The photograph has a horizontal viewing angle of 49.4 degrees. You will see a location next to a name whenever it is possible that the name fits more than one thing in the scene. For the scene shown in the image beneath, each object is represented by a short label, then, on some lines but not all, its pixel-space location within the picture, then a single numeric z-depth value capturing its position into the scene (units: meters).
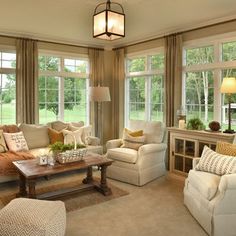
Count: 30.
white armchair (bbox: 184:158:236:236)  2.60
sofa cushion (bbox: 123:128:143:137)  4.86
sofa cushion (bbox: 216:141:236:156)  3.18
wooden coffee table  3.24
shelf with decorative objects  3.96
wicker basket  3.62
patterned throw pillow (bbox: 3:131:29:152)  4.55
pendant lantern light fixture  2.83
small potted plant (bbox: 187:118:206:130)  4.37
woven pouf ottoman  2.12
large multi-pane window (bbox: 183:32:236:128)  4.40
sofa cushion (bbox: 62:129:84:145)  4.96
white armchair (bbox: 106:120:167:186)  4.30
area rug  3.53
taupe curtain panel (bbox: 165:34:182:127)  4.98
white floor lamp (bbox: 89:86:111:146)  5.38
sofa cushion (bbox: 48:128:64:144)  5.05
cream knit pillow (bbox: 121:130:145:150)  4.66
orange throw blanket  3.95
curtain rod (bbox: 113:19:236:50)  4.35
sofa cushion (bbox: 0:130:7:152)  4.44
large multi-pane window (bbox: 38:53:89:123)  5.77
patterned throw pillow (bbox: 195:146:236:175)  2.94
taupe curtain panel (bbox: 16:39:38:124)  5.25
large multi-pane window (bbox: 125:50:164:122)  5.64
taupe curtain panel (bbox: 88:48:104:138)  6.30
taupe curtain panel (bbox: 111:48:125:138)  6.37
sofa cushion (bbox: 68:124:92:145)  5.25
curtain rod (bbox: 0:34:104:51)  5.20
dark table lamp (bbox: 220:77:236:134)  3.88
